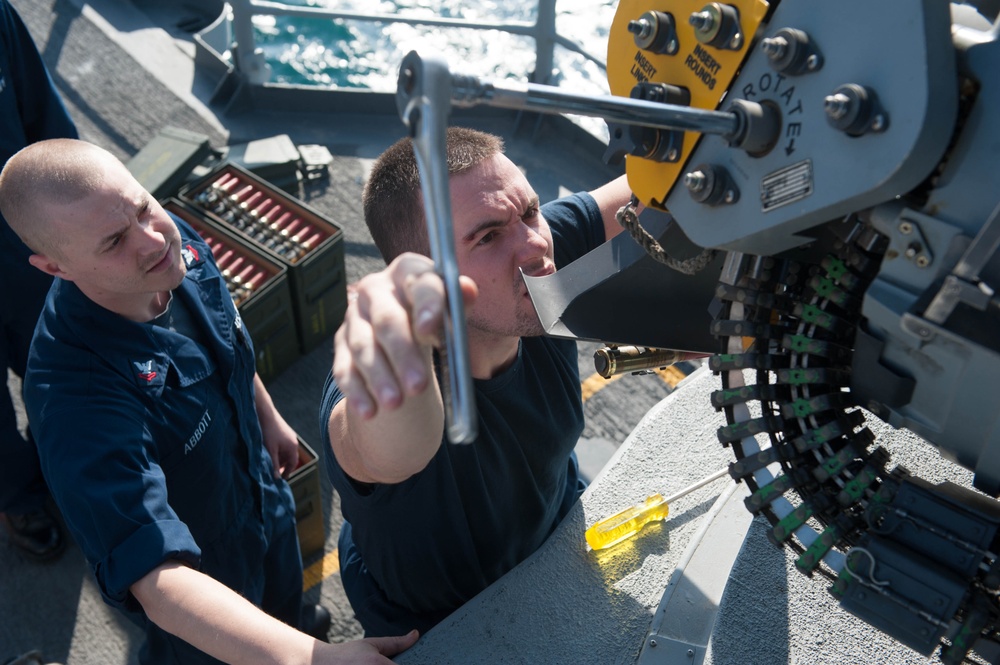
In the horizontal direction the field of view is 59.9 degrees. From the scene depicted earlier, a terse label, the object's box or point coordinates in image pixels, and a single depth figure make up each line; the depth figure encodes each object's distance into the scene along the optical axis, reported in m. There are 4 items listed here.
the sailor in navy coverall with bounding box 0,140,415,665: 1.71
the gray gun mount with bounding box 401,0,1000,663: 1.02
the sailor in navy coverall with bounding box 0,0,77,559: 2.79
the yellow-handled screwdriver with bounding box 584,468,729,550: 1.84
